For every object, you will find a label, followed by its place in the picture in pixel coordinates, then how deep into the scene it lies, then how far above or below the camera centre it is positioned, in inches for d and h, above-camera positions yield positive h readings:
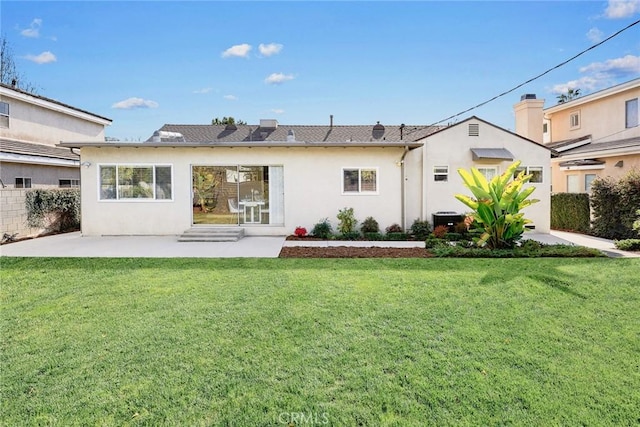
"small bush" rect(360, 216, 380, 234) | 521.3 -27.6
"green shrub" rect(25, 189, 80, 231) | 531.5 +5.3
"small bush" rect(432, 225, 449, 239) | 482.6 -35.0
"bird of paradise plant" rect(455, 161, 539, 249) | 389.7 -3.1
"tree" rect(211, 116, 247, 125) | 1294.5 +310.0
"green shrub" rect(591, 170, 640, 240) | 464.8 -4.3
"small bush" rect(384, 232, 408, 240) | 496.7 -40.3
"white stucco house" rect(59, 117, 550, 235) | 522.0 +42.5
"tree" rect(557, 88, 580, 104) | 1598.3 +465.4
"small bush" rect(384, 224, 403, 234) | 524.4 -32.4
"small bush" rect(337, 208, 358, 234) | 515.8 -20.0
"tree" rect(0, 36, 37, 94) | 1055.6 +415.0
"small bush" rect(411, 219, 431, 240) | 521.7 -31.8
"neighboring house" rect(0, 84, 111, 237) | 510.3 +111.0
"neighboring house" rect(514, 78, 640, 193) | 623.3 +132.1
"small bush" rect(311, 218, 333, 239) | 510.9 -31.7
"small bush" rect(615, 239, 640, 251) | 400.8 -46.2
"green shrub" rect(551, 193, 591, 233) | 557.3 -14.5
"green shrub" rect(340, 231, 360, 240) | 500.7 -39.3
